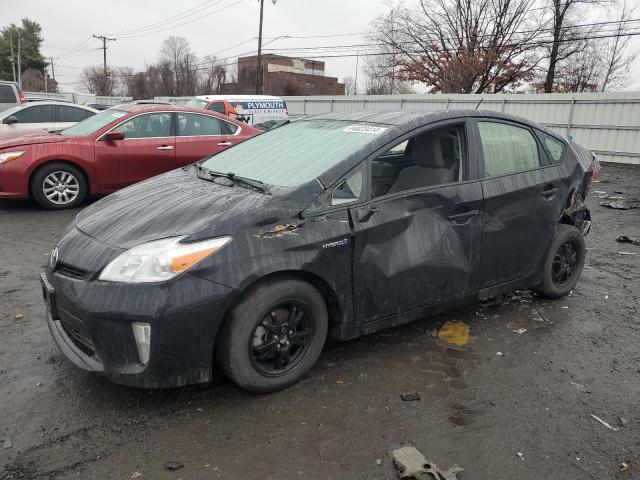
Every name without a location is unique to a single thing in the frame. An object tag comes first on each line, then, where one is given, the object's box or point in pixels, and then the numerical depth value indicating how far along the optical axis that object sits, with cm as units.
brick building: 6157
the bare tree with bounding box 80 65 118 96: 6494
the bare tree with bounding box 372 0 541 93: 3403
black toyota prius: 256
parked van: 1566
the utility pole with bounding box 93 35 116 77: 6162
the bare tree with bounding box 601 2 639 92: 3238
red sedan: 719
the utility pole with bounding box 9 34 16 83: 6662
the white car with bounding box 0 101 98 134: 1084
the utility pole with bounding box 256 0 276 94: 3292
